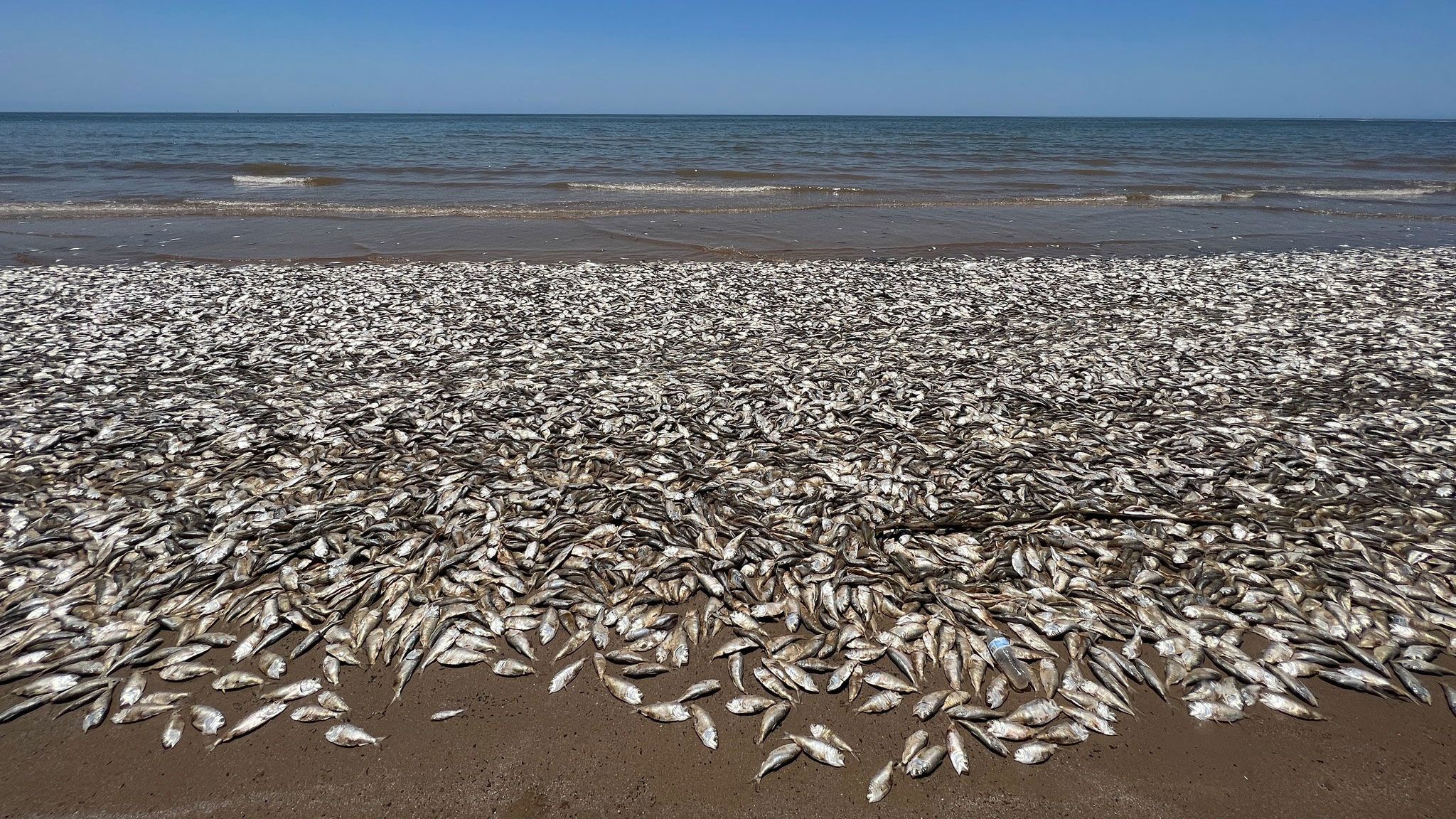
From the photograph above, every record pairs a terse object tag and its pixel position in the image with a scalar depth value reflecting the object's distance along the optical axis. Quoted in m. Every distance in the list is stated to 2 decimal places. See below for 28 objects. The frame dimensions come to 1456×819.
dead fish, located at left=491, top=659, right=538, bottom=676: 4.52
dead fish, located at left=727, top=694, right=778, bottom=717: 4.27
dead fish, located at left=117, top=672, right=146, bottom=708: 4.21
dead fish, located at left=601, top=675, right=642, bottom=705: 4.36
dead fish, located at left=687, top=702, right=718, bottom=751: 4.10
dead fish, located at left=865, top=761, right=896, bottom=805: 3.79
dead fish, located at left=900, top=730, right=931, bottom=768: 3.98
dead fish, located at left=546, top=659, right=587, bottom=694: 4.44
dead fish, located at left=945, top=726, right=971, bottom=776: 3.91
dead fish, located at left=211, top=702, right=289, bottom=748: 4.06
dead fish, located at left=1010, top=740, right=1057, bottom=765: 3.95
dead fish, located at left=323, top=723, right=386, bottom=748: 4.04
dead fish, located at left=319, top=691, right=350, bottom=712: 4.23
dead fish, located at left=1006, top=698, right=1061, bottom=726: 4.14
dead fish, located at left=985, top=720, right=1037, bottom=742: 4.05
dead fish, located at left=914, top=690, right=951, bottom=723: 4.21
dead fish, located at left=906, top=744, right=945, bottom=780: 3.89
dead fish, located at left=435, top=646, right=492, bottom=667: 4.57
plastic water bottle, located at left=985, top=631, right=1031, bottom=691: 4.41
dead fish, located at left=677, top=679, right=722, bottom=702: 4.37
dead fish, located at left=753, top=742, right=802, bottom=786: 3.93
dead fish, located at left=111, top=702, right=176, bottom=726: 4.12
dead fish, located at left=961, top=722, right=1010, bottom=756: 3.99
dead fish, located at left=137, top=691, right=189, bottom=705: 4.21
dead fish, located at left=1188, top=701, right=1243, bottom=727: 4.20
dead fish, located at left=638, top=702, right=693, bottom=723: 4.23
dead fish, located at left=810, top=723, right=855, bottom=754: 4.05
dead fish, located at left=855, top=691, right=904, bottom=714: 4.26
